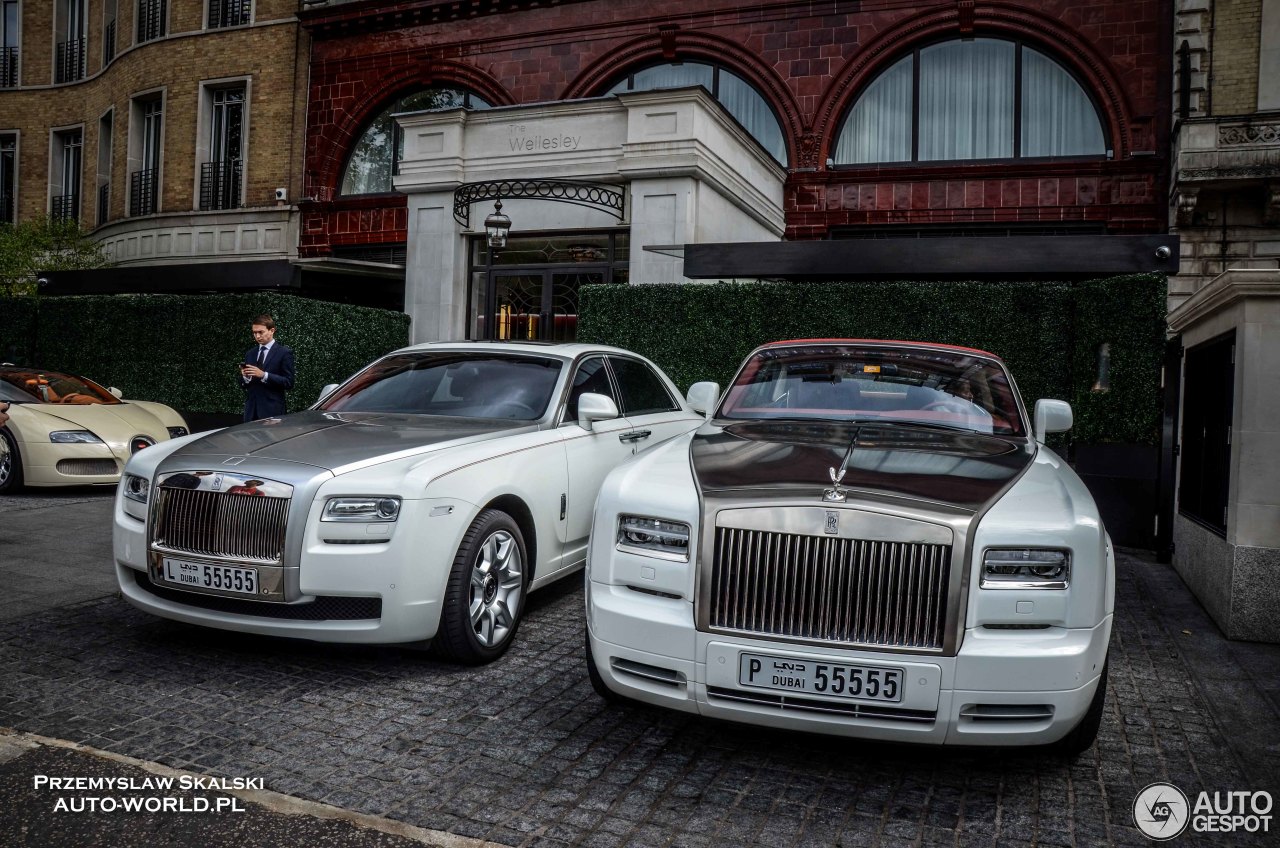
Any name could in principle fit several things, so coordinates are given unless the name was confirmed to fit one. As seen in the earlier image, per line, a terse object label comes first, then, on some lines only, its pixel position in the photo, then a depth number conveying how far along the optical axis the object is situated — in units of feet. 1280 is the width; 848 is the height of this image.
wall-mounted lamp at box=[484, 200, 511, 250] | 43.04
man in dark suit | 29.19
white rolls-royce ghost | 13.58
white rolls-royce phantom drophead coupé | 10.19
